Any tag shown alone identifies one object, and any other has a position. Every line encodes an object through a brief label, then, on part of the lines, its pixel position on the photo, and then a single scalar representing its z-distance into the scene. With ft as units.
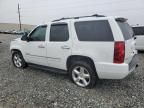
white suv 13.15
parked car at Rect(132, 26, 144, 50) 29.52
